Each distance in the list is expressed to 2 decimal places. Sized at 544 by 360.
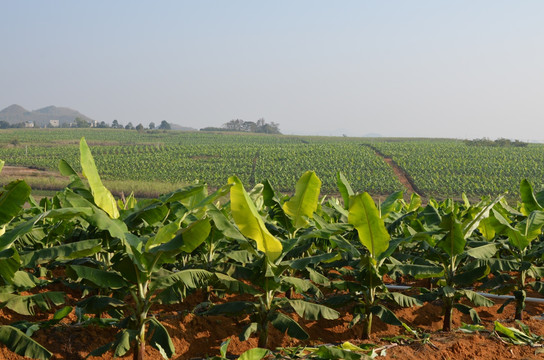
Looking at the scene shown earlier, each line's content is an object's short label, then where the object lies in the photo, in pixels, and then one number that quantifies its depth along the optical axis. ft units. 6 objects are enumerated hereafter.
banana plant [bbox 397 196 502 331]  18.86
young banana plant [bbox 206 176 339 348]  15.69
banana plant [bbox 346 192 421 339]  17.17
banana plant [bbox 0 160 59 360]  13.32
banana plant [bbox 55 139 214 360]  14.14
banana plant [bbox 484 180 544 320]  20.47
